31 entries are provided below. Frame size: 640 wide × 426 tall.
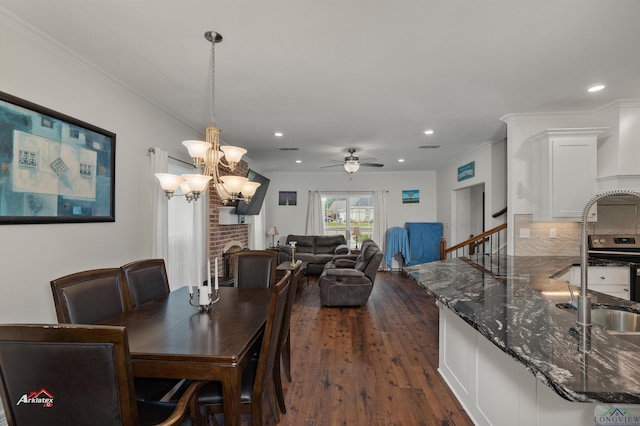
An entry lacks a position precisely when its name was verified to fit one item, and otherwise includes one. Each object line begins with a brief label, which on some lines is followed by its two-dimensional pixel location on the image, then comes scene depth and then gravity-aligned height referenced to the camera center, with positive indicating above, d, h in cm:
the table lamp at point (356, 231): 727 -44
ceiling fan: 470 +81
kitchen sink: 158 -58
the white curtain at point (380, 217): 744 -9
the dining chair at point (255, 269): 283 -55
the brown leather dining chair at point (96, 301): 162 -55
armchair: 431 -105
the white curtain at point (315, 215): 752 -6
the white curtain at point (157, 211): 295 +1
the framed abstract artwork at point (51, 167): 172 +31
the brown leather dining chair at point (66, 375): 95 -56
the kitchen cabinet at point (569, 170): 303 +47
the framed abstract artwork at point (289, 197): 766 +43
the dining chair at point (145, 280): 215 -54
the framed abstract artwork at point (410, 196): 751 +46
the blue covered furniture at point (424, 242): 680 -66
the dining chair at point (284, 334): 195 -88
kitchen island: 91 -51
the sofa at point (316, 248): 670 -83
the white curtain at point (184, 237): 346 -31
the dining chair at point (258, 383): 150 -94
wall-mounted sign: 503 +79
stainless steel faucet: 126 -34
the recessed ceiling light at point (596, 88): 261 +116
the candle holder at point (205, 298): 194 -63
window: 764 -4
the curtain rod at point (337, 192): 760 +56
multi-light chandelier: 189 +26
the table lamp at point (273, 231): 695 -43
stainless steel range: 307 -36
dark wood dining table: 131 -65
